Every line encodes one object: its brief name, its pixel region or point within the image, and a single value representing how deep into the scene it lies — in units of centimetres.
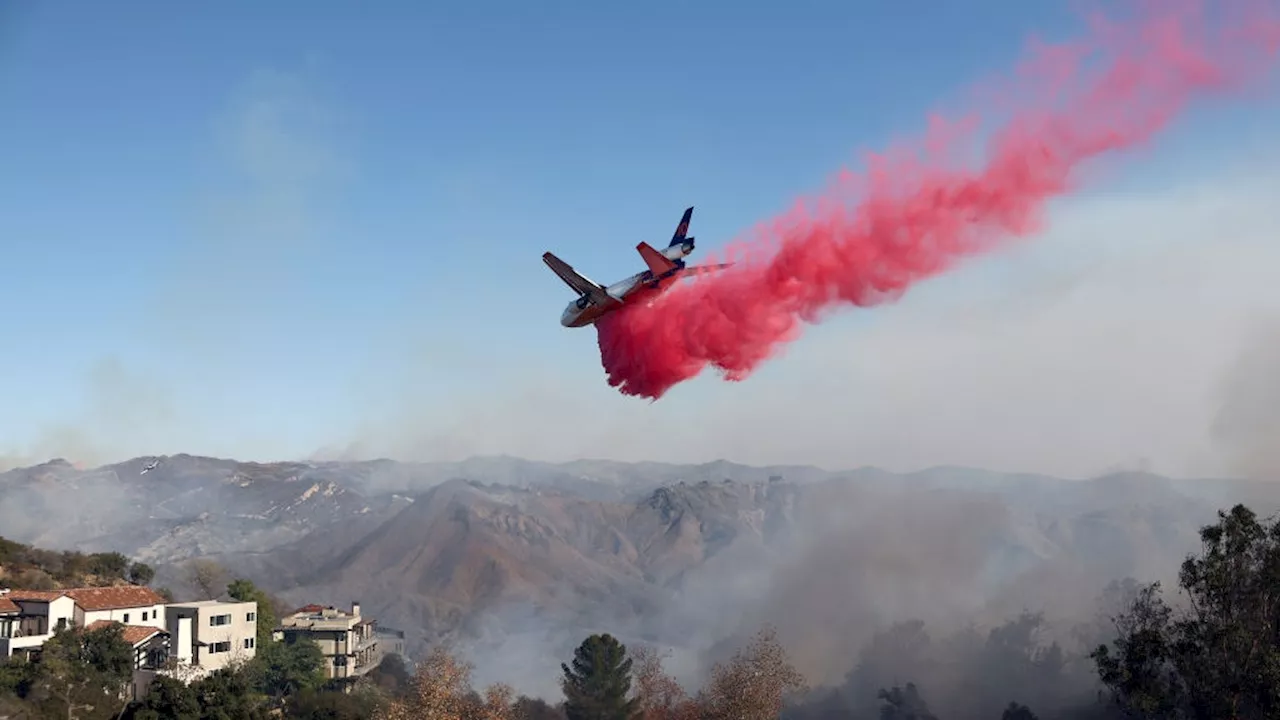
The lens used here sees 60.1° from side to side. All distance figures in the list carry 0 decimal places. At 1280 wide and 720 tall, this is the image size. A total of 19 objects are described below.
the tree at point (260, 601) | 12404
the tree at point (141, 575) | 14012
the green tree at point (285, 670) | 11688
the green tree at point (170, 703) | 7400
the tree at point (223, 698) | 7544
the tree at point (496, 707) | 9000
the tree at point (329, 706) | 9850
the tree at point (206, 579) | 17672
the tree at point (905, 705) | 16062
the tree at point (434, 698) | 8194
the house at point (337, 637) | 13688
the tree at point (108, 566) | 13888
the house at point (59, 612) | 9775
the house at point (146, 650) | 9721
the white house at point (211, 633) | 10762
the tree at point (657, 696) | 11619
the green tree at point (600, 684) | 12606
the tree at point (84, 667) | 8662
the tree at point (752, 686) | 9206
